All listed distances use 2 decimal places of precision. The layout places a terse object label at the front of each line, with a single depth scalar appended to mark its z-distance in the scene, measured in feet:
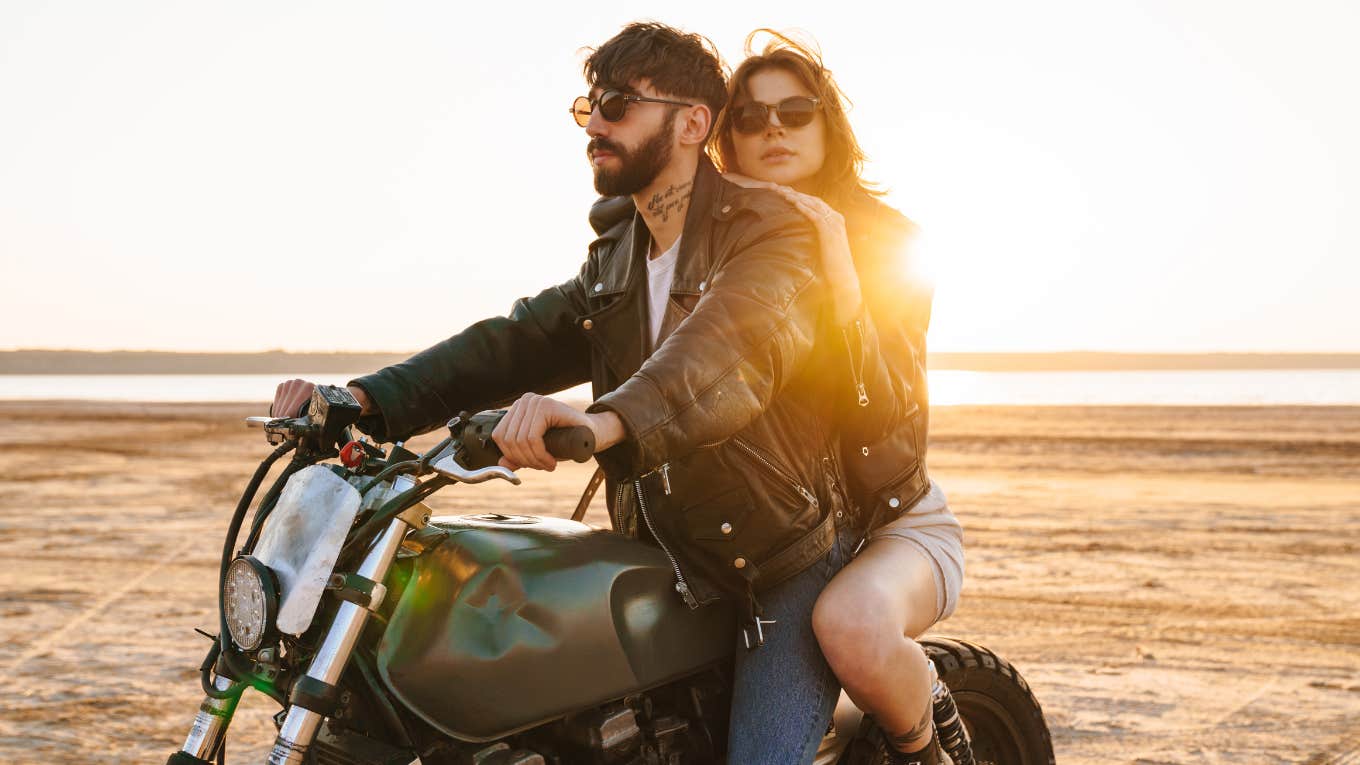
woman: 9.13
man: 8.30
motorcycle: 7.19
